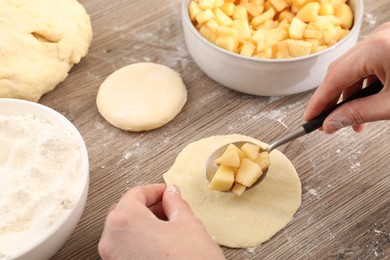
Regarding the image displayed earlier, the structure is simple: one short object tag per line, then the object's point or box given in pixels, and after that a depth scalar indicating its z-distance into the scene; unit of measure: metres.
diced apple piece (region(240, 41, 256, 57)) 0.49
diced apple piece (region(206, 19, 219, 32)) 0.50
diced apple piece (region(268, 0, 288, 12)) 0.52
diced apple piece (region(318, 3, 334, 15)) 0.51
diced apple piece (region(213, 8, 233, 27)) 0.51
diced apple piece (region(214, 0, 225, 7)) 0.51
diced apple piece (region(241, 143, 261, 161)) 0.43
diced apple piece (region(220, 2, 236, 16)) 0.52
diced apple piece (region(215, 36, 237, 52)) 0.49
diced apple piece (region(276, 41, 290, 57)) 0.49
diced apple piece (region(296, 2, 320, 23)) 0.50
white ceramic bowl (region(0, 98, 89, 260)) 0.35
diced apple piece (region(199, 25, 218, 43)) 0.50
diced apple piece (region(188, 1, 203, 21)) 0.51
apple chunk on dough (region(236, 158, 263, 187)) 0.42
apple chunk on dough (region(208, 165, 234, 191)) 0.42
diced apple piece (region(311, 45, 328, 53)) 0.49
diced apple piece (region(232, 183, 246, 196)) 0.43
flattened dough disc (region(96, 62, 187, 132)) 0.49
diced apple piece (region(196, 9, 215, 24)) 0.50
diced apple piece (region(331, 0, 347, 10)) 0.52
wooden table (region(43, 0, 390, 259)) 0.42
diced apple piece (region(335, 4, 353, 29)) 0.51
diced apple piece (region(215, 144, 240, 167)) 0.42
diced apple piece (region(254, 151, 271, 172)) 0.43
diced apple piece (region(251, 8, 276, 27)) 0.51
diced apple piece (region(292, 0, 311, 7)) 0.51
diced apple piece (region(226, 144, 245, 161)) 0.43
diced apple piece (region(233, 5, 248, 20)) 0.51
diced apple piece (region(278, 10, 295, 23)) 0.52
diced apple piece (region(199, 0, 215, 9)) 0.51
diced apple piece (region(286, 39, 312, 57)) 0.48
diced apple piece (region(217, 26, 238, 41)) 0.49
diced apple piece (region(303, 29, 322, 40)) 0.49
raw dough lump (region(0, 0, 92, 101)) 0.49
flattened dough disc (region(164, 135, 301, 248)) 0.41
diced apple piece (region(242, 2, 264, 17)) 0.52
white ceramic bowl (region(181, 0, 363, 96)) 0.48
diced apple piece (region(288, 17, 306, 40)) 0.49
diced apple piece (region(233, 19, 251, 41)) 0.50
